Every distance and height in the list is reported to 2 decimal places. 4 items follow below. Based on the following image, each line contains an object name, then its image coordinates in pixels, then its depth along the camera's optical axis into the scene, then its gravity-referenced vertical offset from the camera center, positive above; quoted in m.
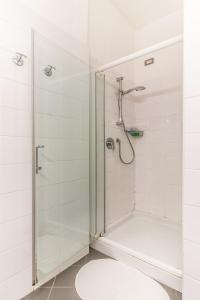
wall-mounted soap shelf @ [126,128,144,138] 2.26 +0.18
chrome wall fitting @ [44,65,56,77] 1.28 +0.53
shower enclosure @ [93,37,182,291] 1.79 -0.13
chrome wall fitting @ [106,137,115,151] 1.94 +0.03
